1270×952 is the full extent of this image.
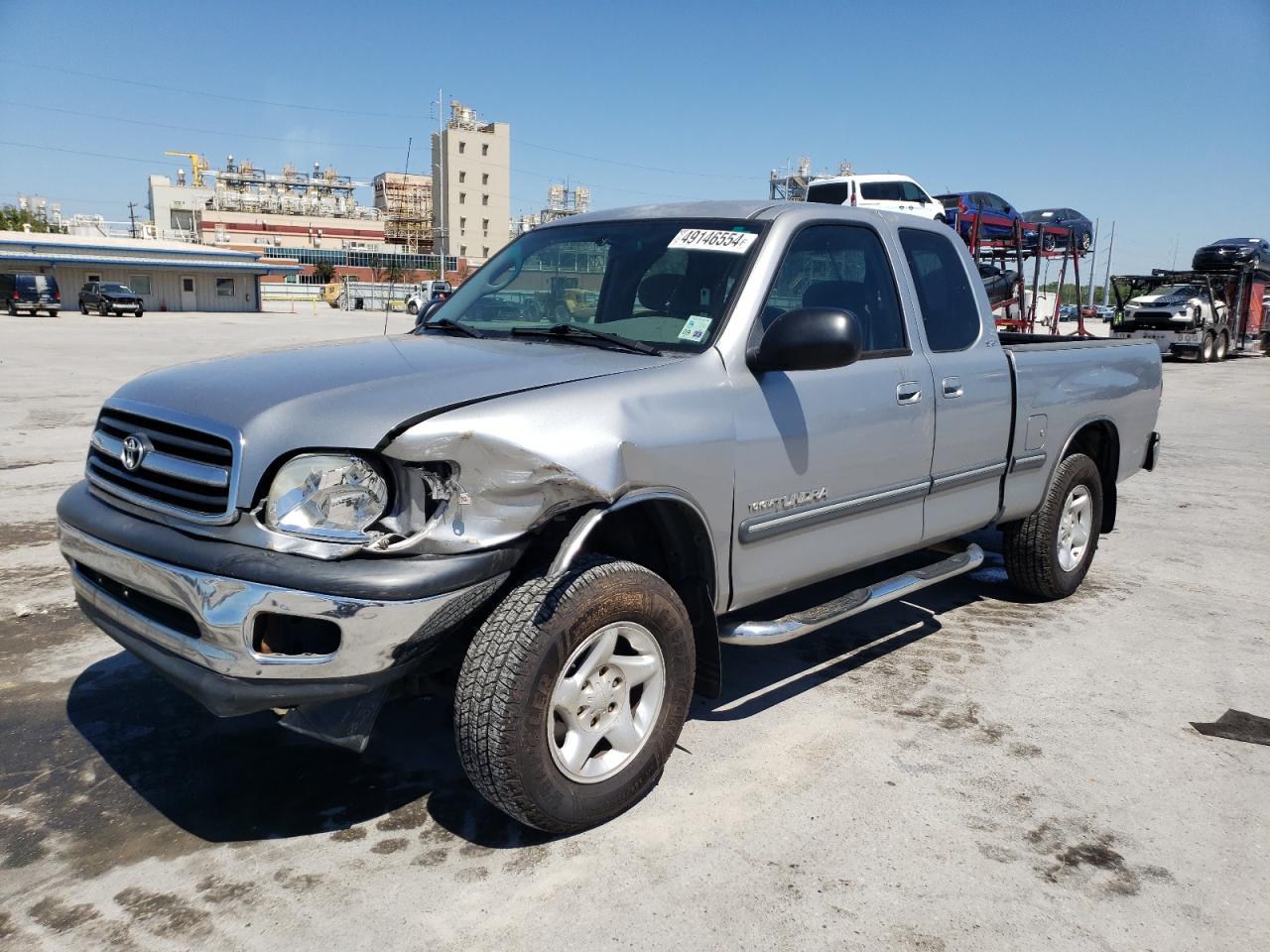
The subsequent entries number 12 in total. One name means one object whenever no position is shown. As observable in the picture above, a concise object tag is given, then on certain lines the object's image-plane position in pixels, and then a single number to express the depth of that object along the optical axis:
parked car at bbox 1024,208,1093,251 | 23.88
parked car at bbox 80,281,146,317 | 44.38
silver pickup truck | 2.56
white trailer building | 51.09
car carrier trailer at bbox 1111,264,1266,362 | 27.19
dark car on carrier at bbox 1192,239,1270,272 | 27.77
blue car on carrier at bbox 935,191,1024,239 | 20.72
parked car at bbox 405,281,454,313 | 37.93
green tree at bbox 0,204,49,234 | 99.69
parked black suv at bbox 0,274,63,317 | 40.94
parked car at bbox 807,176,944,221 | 19.38
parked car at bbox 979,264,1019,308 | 19.03
